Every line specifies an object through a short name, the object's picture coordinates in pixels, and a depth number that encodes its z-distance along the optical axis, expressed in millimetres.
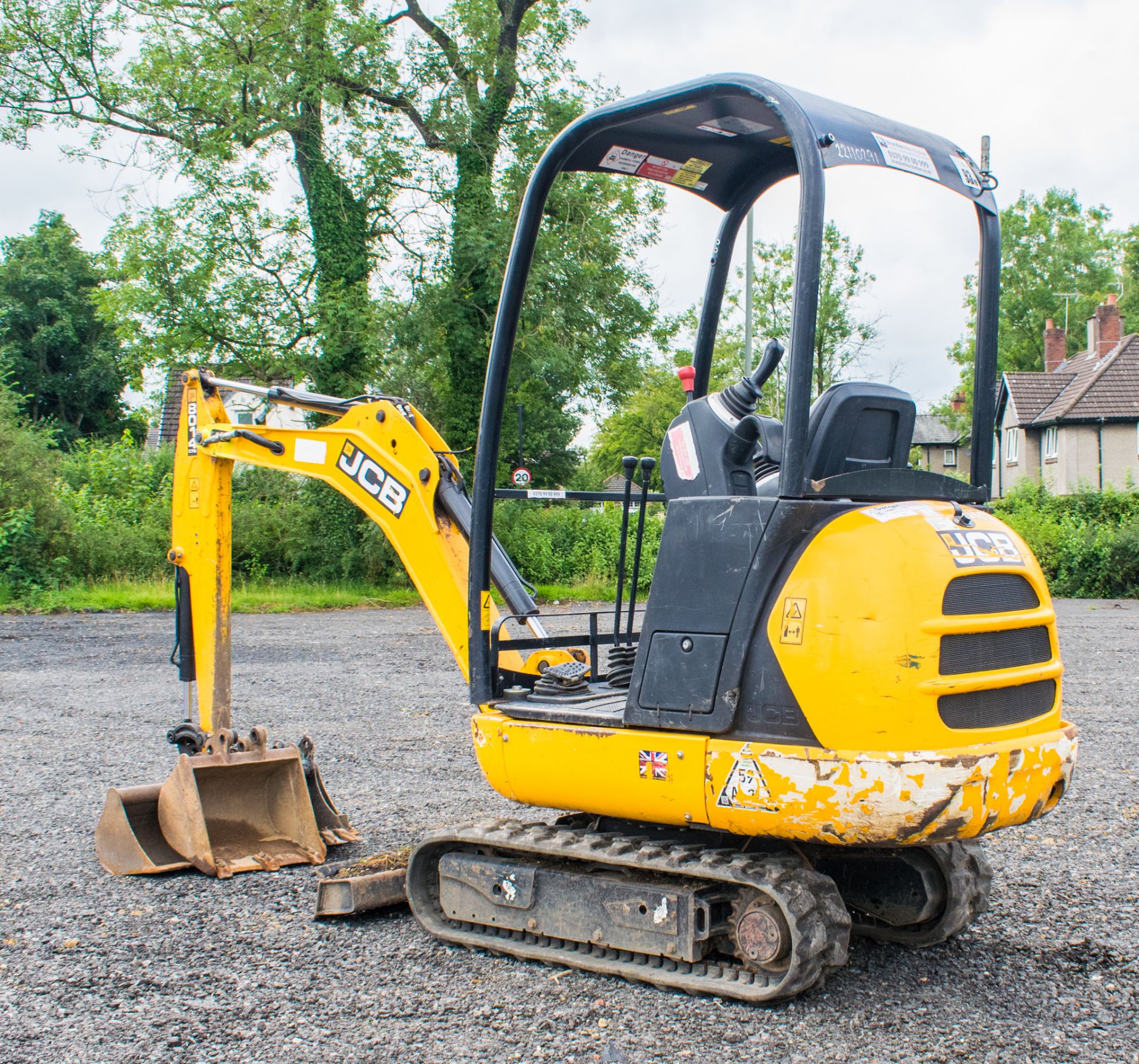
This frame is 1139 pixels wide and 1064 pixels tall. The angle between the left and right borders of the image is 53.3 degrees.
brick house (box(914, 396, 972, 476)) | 70125
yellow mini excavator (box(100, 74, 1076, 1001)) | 3244
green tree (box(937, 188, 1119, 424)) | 58688
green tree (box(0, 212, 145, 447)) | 48594
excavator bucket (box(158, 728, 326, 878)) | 5035
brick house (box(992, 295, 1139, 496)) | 38250
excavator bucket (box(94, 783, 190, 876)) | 5008
